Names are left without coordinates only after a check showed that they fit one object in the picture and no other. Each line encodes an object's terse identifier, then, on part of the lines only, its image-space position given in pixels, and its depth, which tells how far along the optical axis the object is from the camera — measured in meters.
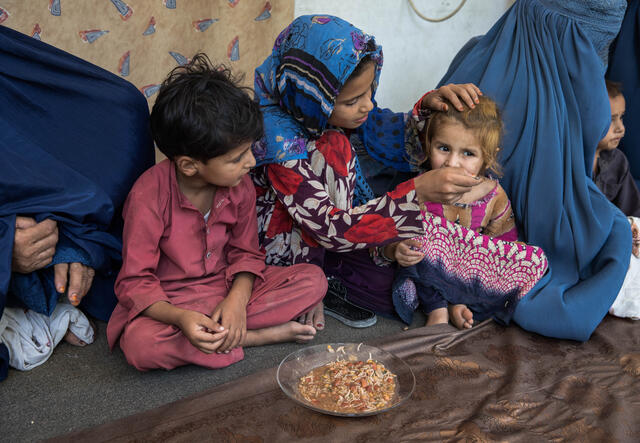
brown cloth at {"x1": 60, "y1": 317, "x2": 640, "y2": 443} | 1.54
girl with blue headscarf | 1.92
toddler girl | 2.20
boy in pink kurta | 1.75
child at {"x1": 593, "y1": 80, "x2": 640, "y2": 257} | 2.80
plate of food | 1.60
